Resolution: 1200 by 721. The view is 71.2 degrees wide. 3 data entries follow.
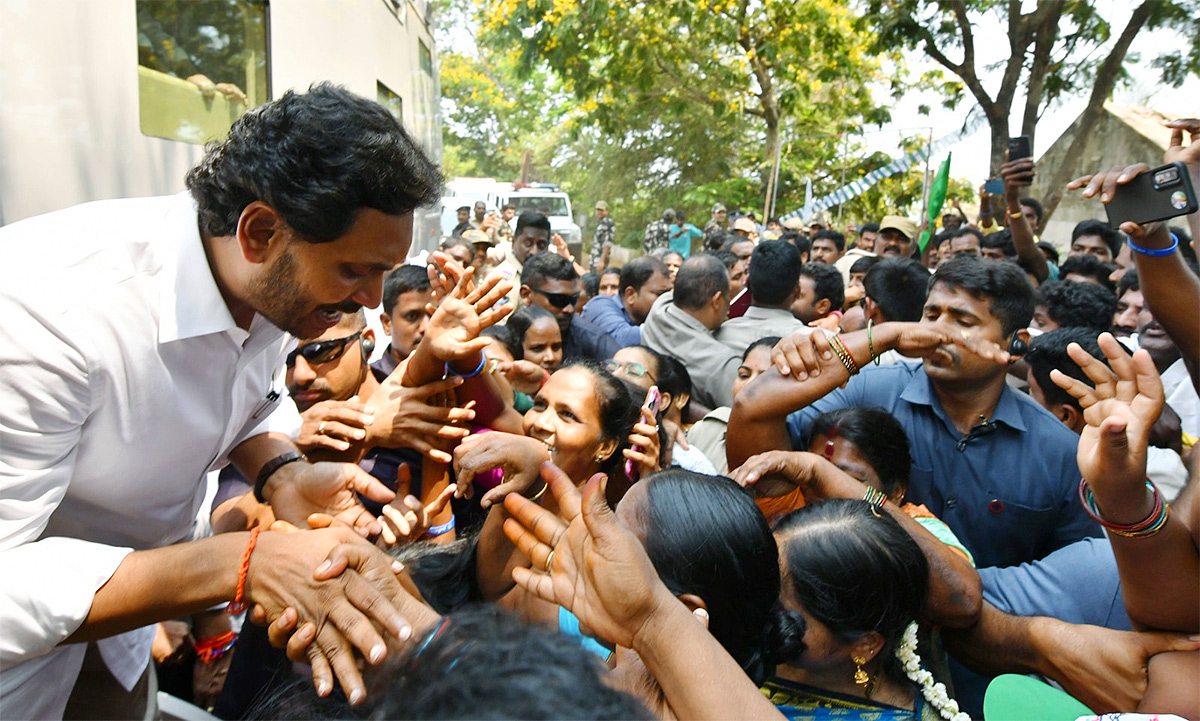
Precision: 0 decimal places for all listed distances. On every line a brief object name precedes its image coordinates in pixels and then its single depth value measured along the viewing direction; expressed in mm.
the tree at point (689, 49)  12414
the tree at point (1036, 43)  8820
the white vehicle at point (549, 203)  18141
